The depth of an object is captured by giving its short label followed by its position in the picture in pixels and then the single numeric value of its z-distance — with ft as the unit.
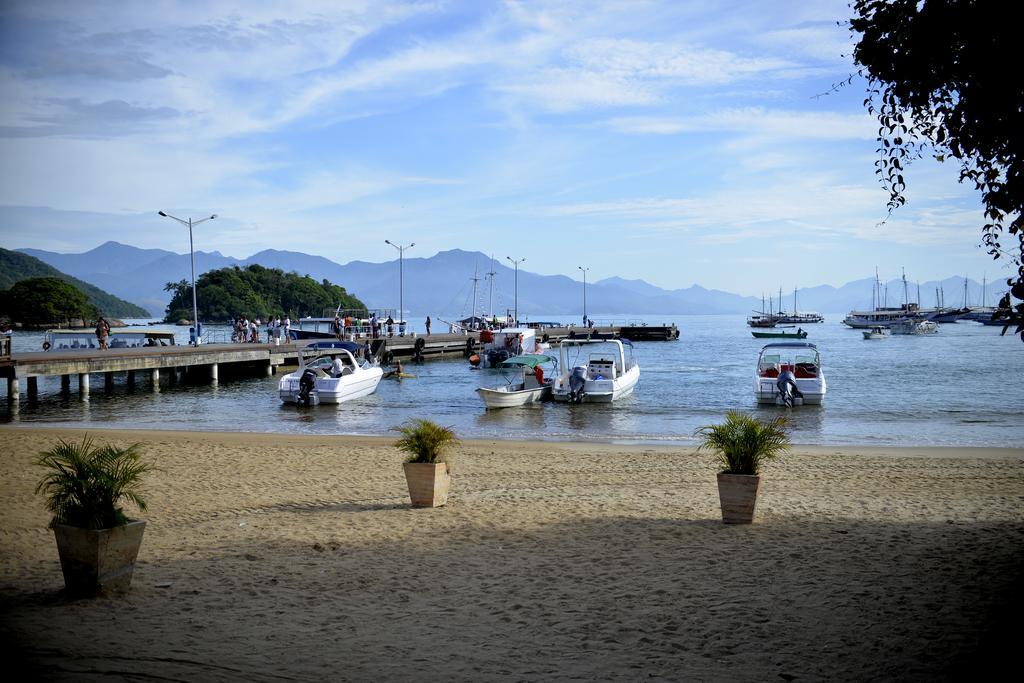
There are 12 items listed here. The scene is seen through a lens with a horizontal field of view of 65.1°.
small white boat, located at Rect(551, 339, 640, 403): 104.68
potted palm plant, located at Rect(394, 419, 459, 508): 35.58
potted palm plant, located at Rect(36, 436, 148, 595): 22.00
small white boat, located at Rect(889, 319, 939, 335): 399.03
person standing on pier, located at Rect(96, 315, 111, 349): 144.77
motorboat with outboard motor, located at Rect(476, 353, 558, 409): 99.91
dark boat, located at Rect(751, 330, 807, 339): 367.15
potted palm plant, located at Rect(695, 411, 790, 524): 31.60
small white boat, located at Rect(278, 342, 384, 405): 103.81
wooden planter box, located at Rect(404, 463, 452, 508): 35.50
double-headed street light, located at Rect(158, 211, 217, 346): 160.15
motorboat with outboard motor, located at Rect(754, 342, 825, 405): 100.78
